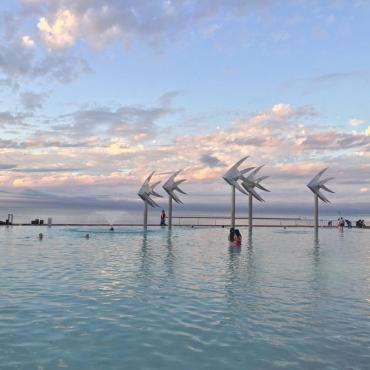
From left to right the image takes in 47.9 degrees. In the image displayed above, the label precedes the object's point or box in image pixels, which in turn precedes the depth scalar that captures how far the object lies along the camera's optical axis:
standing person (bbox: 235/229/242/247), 36.57
